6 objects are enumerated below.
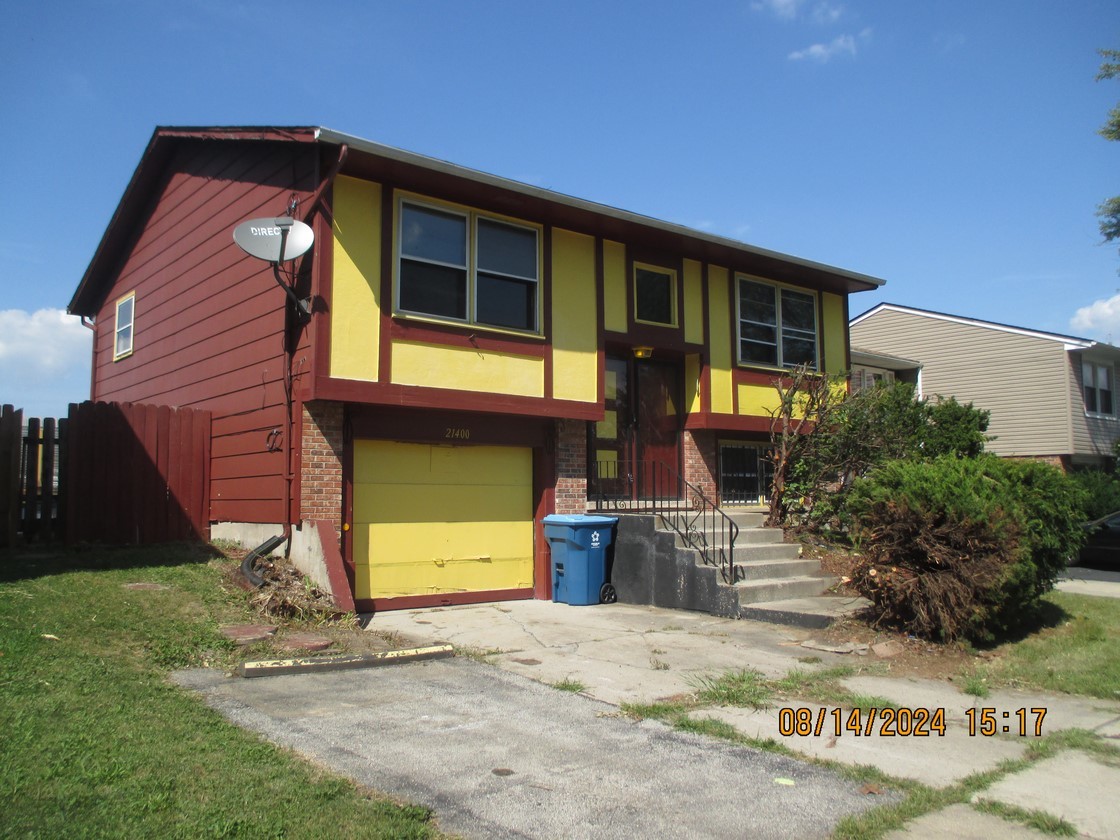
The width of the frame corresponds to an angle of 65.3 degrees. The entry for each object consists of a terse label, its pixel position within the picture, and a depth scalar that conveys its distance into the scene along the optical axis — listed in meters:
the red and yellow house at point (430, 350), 10.32
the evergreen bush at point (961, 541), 7.83
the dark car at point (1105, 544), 16.94
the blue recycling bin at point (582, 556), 11.52
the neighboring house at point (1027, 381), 26.77
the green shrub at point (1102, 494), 23.03
